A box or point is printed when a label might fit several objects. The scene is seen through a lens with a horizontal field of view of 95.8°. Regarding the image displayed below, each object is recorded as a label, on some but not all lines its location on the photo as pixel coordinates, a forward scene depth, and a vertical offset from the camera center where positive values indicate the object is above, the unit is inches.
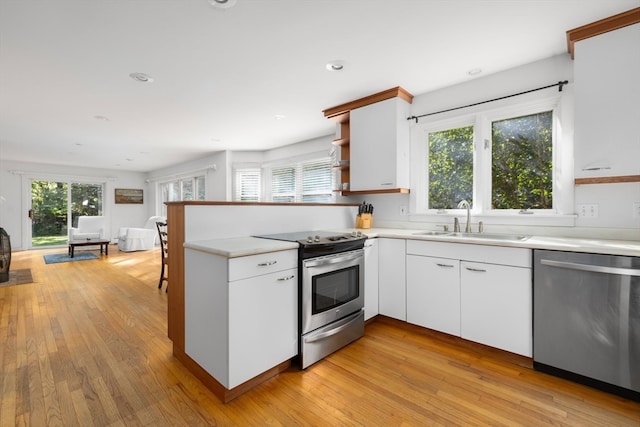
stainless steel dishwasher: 65.0 -26.1
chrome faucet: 107.1 +0.3
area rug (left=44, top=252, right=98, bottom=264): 239.6 -38.7
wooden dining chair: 156.3 -20.7
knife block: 133.1 -4.2
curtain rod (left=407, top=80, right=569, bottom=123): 92.4 +41.1
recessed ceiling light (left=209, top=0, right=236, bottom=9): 69.9 +51.2
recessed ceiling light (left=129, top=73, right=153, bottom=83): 109.7 +52.6
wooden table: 257.4 -26.7
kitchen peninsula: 68.6 -10.0
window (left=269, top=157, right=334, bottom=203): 206.7 +23.6
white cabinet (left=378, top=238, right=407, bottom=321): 103.4 -24.6
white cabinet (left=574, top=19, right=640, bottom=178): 74.0 +28.6
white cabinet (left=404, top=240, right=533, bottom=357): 79.8 -24.6
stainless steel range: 80.0 -24.2
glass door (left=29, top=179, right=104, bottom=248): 308.0 +5.7
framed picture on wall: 359.9 +21.7
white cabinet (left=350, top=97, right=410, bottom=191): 121.9 +29.2
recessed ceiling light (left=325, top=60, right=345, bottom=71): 100.6 +52.1
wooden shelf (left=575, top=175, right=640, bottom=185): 74.2 +8.4
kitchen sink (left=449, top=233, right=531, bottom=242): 97.8 -8.6
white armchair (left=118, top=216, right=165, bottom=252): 287.3 -26.4
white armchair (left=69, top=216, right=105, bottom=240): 268.4 -15.5
